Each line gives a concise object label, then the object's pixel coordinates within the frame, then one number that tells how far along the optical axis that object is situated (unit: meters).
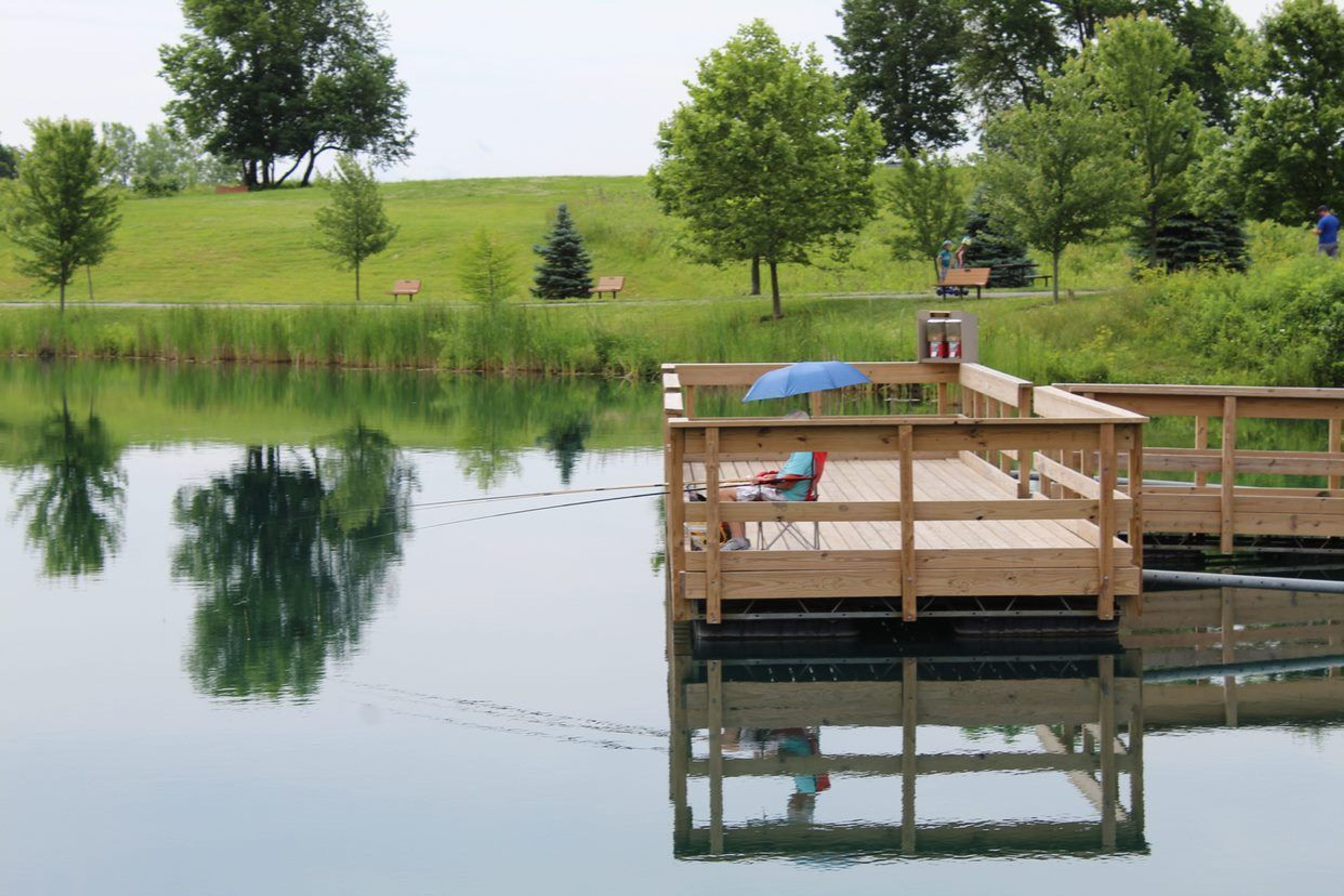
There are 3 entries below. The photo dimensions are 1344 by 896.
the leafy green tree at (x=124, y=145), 179.50
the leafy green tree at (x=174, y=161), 174.75
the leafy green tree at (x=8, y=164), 108.56
